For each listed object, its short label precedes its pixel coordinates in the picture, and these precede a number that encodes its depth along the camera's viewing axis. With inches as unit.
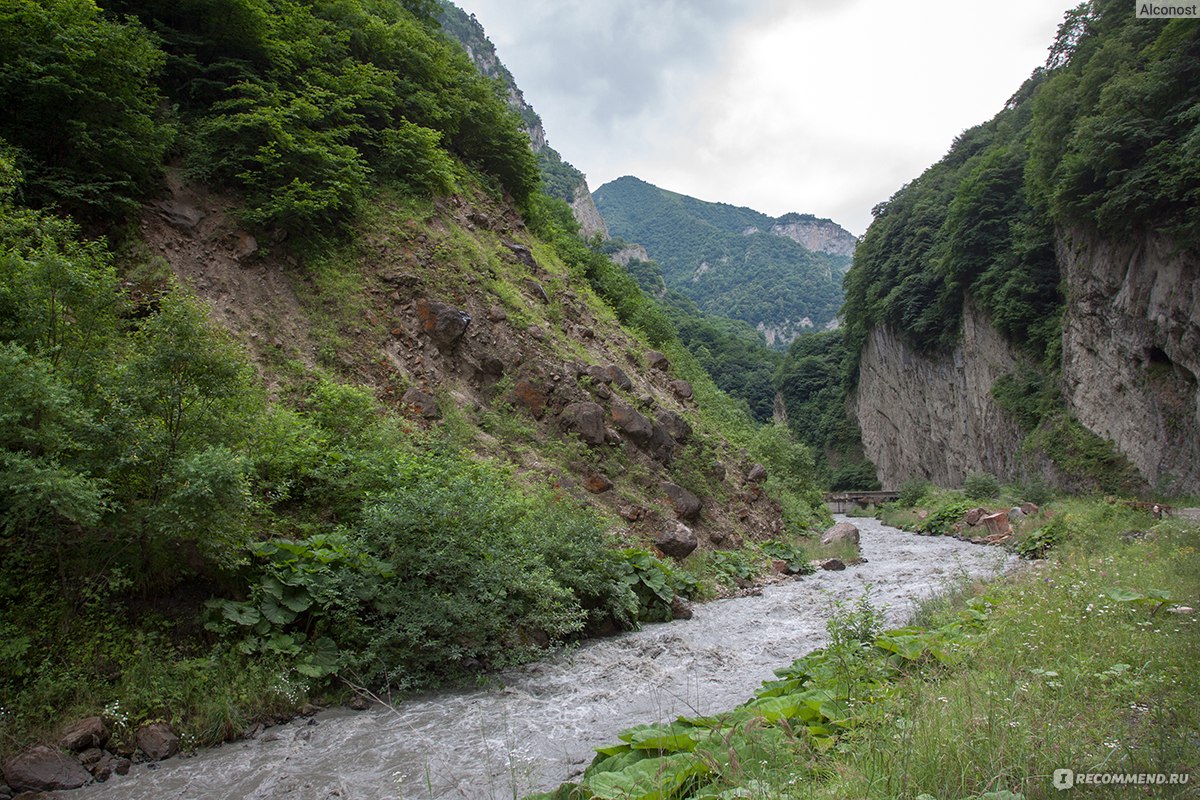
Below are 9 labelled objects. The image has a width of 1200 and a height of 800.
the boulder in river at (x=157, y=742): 230.2
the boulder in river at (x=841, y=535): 845.2
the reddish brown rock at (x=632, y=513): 576.1
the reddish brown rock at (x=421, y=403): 516.8
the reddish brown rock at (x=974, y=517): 1152.2
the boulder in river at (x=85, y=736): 218.5
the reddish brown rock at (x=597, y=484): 574.6
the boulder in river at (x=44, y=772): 201.5
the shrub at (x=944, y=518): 1270.9
